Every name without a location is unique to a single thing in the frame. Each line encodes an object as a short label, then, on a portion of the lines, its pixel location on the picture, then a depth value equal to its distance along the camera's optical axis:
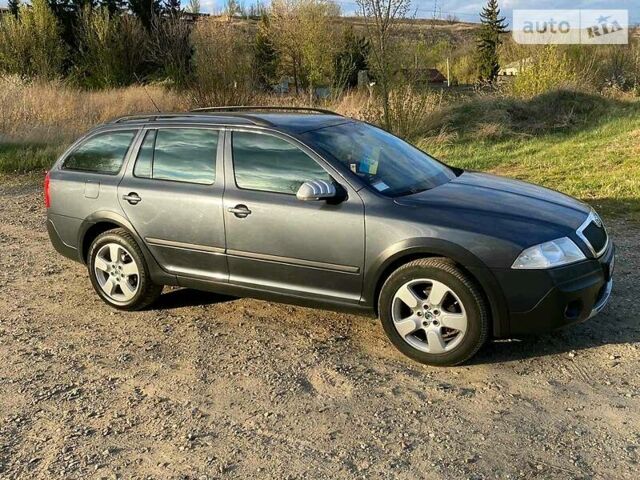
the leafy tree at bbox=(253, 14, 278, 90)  33.50
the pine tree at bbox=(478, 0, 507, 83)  52.00
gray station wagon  3.81
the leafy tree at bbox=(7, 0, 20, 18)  49.01
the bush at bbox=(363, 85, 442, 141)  13.81
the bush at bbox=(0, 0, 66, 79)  33.75
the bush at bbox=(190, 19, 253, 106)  17.48
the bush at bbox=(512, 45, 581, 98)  18.51
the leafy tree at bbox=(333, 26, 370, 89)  14.14
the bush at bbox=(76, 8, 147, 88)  36.31
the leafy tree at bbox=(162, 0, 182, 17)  49.02
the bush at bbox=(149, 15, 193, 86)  21.79
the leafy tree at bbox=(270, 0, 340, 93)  36.31
